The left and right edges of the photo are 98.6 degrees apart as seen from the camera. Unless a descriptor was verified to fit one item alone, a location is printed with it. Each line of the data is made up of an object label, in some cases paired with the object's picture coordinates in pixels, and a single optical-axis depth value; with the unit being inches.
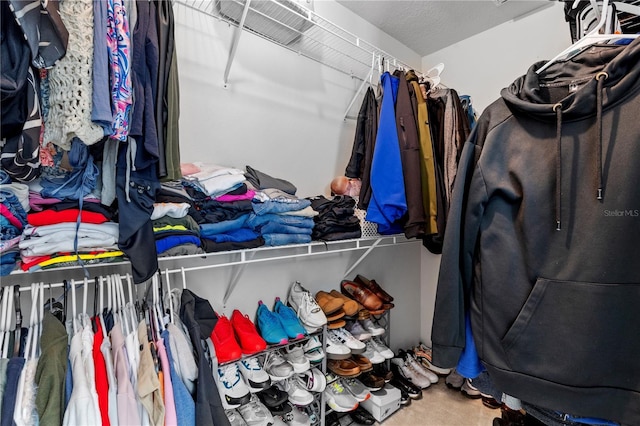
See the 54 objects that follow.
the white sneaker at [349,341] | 59.4
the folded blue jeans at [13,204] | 27.0
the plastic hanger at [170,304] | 36.6
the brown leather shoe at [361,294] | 66.2
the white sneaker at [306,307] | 54.6
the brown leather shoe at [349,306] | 61.2
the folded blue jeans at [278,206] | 46.1
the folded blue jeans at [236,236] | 42.4
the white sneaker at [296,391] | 51.0
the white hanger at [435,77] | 63.0
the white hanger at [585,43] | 28.8
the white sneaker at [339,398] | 57.8
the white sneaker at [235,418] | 46.1
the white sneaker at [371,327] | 66.7
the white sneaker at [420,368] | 75.9
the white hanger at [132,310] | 35.4
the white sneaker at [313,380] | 53.5
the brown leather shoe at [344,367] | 58.9
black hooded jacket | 24.9
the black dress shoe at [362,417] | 62.3
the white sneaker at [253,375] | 44.9
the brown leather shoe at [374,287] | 69.4
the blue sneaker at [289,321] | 51.6
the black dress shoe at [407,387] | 70.9
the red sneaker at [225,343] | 43.2
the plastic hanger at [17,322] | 28.8
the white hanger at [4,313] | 29.5
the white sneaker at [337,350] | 57.6
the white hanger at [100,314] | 32.9
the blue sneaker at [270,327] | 50.0
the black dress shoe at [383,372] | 68.3
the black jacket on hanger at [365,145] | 57.3
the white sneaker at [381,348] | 67.5
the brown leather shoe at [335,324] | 59.6
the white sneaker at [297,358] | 51.1
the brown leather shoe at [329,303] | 59.7
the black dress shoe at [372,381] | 64.7
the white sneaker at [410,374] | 74.2
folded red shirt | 29.7
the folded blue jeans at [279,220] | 46.4
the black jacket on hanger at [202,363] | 31.7
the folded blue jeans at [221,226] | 41.2
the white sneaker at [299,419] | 52.6
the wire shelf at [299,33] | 51.1
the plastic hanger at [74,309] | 32.1
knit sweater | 24.1
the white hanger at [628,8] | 35.2
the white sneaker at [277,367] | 48.9
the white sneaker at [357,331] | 64.3
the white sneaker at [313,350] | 54.8
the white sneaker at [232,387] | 41.8
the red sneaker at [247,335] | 45.9
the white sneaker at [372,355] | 65.2
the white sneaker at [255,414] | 46.7
